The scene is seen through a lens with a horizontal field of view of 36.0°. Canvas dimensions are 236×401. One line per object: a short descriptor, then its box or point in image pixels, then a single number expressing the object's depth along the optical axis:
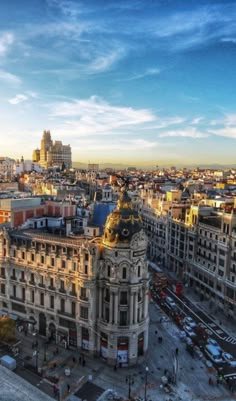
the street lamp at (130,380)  63.31
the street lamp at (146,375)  59.49
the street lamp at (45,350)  69.82
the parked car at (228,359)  70.36
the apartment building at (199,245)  93.56
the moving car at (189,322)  84.38
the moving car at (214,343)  74.88
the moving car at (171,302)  94.56
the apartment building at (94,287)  68.94
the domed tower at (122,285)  68.69
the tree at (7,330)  65.88
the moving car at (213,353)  71.82
